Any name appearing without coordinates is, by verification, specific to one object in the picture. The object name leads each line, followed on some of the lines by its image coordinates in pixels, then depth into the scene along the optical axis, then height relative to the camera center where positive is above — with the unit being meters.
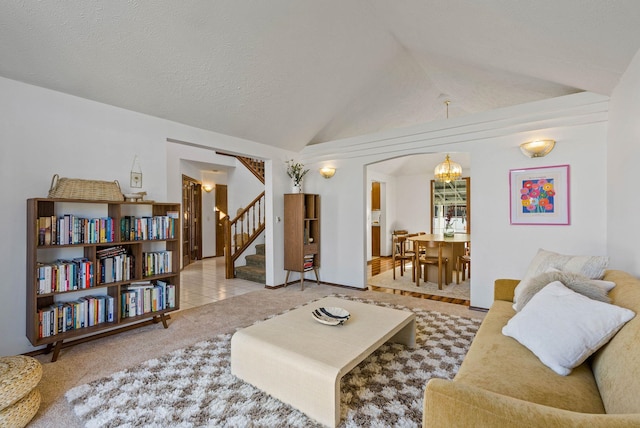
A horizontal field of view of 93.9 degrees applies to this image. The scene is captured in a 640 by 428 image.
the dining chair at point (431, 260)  4.89 -0.85
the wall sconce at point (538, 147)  3.36 +0.72
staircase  5.59 -1.12
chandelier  5.71 +0.77
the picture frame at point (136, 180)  3.39 +0.37
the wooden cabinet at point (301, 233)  5.05 -0.37
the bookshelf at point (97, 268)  2.59 -0.55
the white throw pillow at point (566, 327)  1.43 -0.60
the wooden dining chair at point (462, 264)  5.33 -0.99
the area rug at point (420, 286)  4.66 -1.28
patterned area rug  1.79 -1.24
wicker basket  2.75 +0.22
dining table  5.01 -0.62
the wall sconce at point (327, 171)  5.25 +0.71
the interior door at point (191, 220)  7.68 -0.22
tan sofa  0.96 -0.71
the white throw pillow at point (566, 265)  2.12 -0.42
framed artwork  3.38 +0.18
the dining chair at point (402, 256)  5.61 -0.86
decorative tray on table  2.35 -0.86
